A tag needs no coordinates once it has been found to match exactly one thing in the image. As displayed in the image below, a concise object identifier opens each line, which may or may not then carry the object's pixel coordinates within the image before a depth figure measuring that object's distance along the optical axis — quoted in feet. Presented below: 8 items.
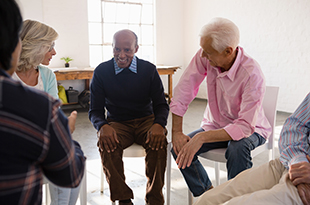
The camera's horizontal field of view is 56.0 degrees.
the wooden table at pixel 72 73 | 16.92
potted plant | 19.53
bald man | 6.49
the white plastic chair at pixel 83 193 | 5.79
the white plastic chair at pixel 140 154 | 6.66
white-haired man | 5.93
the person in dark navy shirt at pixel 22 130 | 2.16
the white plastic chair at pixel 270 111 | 6.71
